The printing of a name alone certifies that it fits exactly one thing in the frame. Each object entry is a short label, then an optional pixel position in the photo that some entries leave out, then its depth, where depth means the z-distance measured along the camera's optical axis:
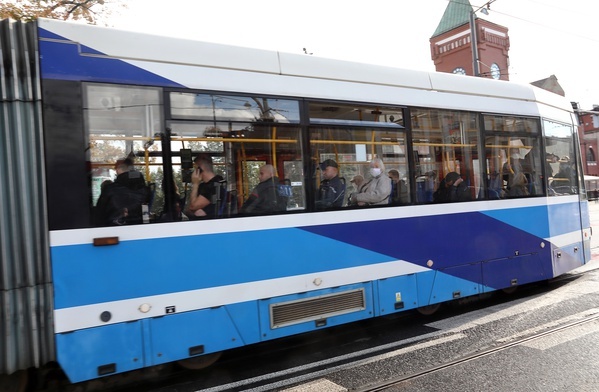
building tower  40.66
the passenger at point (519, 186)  6.84
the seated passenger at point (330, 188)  5.08
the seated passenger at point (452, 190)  6.02
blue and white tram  3.76
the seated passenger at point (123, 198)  3.96
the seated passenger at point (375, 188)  5.43
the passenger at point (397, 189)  5.62
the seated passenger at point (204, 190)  4.36
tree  11.69
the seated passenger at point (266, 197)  4.67
